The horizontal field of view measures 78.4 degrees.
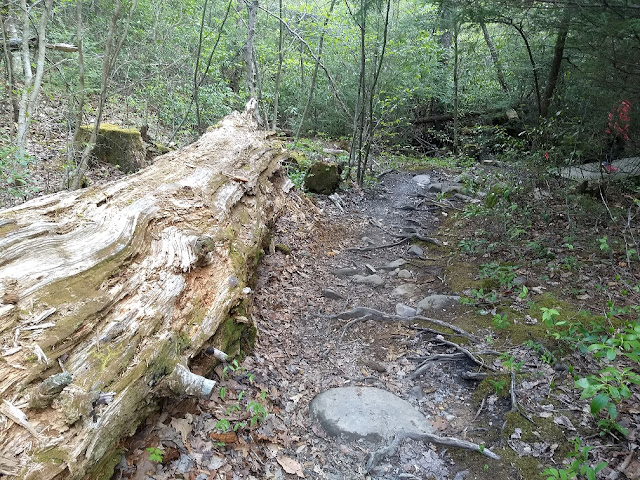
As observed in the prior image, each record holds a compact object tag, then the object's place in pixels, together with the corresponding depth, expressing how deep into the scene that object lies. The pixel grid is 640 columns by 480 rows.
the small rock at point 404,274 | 6.22
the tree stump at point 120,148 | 8.65
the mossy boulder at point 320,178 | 9.80
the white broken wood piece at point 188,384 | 2.58
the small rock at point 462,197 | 9.59
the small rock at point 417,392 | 3.77
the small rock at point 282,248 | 6.63
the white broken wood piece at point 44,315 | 2.25
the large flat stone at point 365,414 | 3.29
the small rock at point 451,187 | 10.06
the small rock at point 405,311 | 5.07
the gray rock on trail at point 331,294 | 5.64
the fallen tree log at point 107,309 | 1.96
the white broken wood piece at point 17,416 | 1.86
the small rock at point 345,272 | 6.39
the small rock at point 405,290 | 5.68
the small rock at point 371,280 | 6.04
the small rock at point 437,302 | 5.12
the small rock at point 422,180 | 11.48
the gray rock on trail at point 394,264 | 6.56
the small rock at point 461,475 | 2.88
